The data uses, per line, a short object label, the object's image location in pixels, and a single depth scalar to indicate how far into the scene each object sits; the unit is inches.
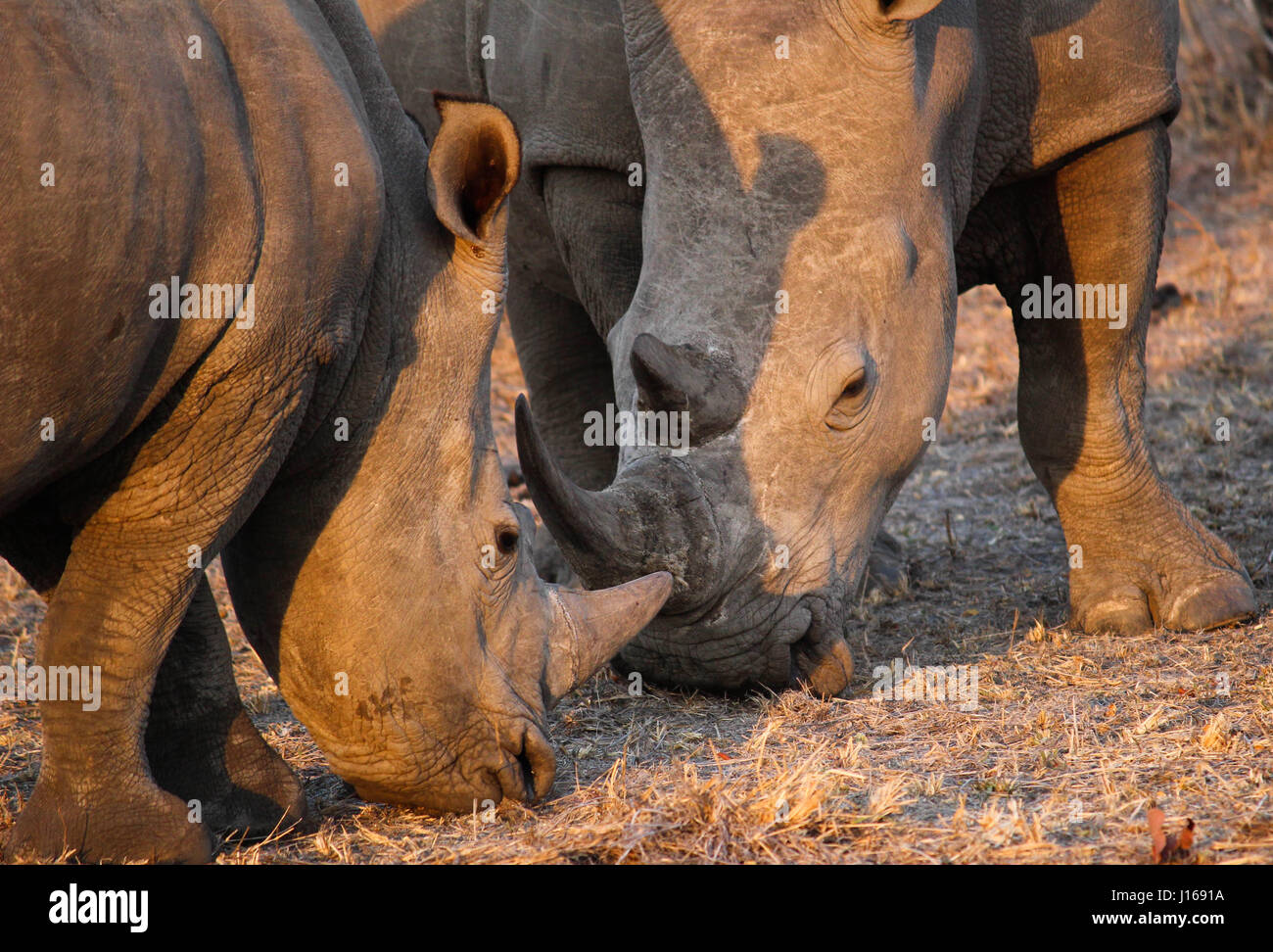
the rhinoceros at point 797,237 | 336.2
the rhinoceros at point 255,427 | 224.2
